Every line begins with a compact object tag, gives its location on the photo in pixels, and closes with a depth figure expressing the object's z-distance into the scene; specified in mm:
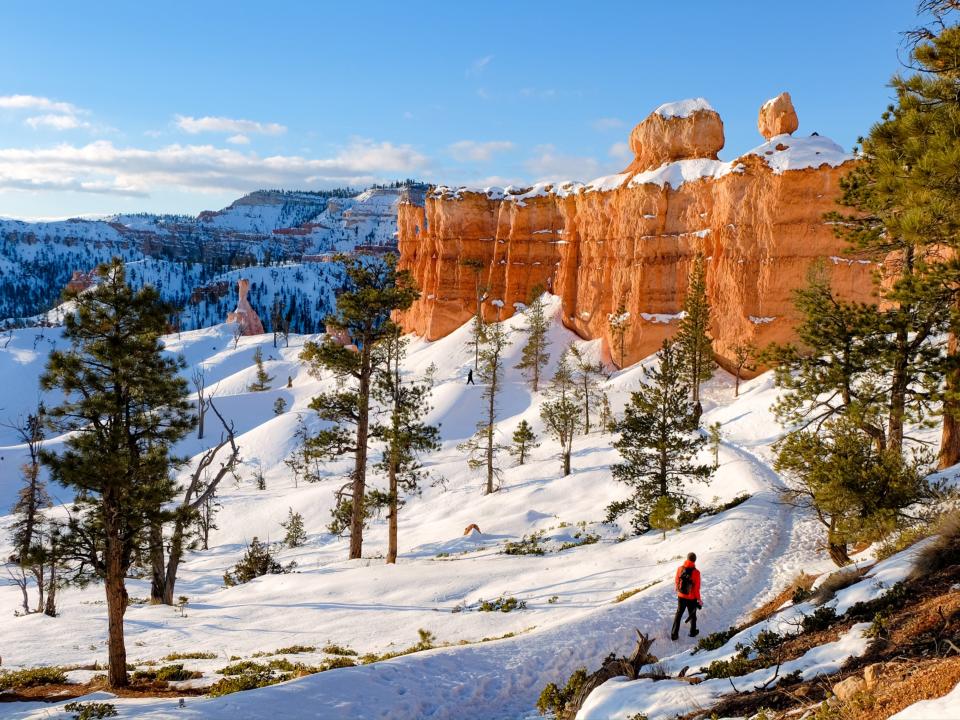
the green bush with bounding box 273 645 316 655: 14067
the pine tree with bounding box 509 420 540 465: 38438
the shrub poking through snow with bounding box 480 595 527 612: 16281
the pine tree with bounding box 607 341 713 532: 22500
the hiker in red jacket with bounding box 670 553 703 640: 12391
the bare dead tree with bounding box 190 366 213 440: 32412
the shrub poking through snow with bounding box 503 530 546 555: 22734
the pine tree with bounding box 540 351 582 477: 36125
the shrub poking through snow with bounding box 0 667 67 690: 13016
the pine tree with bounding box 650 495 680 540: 19656
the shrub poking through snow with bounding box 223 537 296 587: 26953
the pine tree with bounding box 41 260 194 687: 12633
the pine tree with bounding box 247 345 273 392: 75500
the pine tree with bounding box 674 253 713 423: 42531
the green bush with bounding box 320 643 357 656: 13593
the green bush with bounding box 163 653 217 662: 14539
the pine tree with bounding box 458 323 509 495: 35875
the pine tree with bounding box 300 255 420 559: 20422
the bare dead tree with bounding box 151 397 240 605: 21188
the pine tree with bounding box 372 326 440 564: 20844
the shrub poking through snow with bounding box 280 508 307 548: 35312
